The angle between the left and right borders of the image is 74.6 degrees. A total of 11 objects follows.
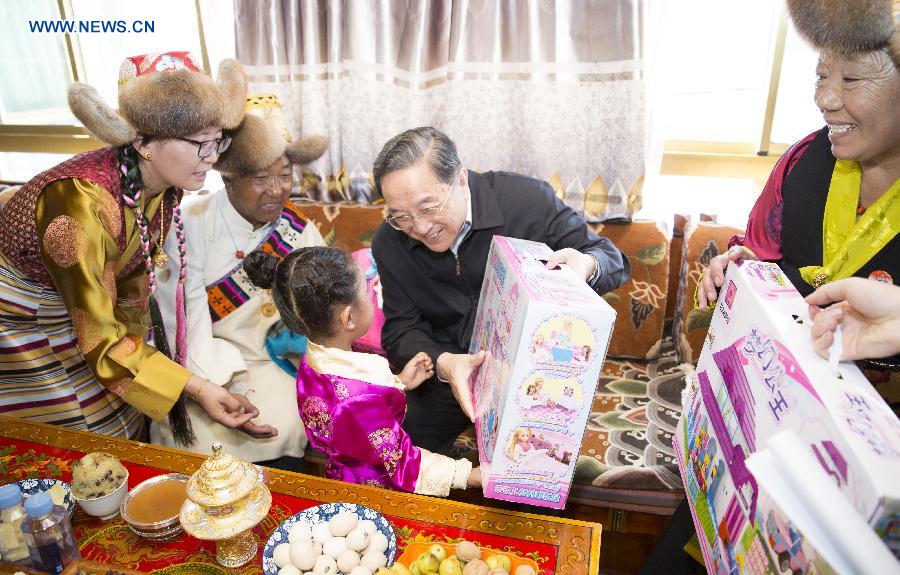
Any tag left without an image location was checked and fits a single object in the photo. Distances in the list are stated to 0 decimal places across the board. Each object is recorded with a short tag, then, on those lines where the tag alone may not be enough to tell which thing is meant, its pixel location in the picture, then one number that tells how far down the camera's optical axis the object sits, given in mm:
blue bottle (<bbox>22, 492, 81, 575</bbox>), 1079
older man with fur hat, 1928
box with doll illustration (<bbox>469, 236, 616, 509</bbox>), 985
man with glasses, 1543
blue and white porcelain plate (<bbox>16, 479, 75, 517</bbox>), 1331
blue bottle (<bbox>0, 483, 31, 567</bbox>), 1120
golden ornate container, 1085
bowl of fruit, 1081
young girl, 1380
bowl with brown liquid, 1204
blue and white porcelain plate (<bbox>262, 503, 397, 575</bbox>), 1137
